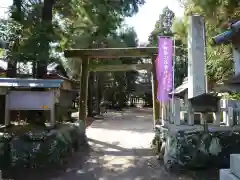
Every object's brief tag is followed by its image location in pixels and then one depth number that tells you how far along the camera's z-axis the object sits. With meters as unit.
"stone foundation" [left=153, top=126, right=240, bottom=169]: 4.97
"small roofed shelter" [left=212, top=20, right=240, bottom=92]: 4.06
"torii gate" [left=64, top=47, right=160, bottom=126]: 8.08
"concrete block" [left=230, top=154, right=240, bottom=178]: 2.54
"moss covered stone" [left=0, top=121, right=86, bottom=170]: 4.89
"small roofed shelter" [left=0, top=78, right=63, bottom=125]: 5.40
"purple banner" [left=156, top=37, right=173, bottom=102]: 6.25
